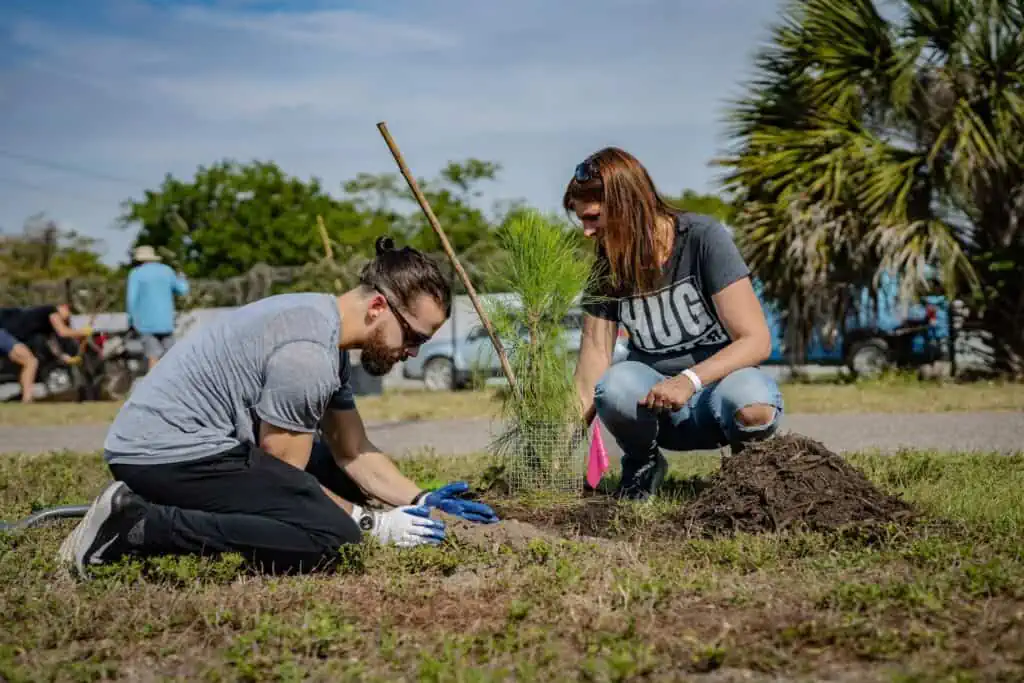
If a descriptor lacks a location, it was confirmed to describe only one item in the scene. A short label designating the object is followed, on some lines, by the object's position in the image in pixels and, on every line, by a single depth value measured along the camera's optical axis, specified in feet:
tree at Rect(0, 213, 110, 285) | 139.85
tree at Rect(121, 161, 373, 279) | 140.87
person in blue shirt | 43.52
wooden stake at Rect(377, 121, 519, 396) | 17.46
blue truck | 45.57
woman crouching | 16.28
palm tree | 42.24
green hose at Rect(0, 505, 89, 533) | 16.92
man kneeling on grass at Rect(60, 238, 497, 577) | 13.15
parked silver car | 56.90
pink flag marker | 17.34
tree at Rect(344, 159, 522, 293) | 120.57
